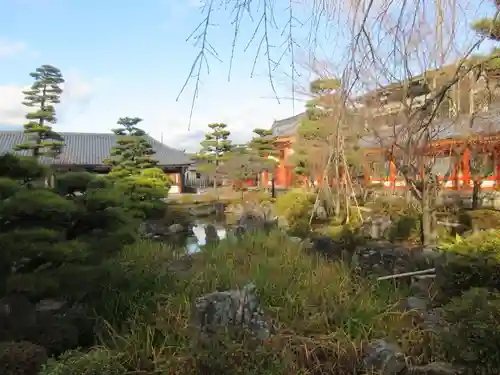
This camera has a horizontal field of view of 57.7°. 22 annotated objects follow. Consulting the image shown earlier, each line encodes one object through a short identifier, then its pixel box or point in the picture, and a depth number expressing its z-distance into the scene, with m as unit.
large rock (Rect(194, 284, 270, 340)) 2.63
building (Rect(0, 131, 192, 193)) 26.75
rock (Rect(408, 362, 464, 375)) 2.43
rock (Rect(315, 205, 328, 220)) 12.39
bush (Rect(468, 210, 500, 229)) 9.62
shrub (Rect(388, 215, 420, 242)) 9.40
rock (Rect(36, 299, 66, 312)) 3.37
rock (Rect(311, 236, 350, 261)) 5.76
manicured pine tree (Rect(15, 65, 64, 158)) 18.27
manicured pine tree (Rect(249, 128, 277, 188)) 22.20
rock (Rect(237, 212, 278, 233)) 8.05
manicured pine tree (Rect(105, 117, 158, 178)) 20.67
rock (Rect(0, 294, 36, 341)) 2.94
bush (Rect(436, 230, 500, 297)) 3.49
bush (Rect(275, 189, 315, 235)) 13.12
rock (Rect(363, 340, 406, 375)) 2.62
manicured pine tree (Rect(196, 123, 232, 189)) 25.47
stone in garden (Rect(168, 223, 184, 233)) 12.33
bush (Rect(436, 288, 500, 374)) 2.33
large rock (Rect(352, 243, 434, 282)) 4.89
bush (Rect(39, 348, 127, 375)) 2.22
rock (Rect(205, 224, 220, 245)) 7.07
